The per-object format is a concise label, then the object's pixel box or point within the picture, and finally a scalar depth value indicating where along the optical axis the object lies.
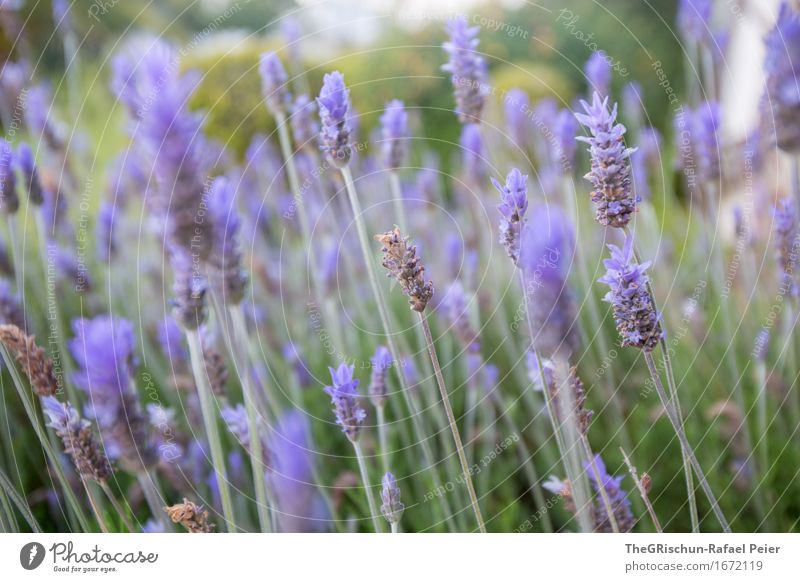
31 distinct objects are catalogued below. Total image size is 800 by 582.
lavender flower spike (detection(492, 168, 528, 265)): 0.55
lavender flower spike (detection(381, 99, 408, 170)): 0.64
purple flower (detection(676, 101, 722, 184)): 0.66
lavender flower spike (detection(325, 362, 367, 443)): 0.57
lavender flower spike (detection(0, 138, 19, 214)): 0.64
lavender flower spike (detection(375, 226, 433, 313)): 0.54
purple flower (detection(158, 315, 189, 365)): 0.68
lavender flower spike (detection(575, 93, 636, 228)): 0.54
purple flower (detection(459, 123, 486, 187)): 0.70
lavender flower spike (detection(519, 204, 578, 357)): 0.55
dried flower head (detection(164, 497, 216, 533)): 0.58
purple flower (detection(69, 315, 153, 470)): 0.55
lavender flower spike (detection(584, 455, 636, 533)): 0.59
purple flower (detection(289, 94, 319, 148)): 0.67
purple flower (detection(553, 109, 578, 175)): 0.68
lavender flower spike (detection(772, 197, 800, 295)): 0.63
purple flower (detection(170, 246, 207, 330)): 0.57
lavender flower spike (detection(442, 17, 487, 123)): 0.62
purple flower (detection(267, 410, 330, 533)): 0.60
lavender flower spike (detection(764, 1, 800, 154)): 0.63
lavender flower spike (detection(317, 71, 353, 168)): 0.57
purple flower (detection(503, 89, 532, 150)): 0.74
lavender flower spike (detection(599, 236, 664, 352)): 0.54
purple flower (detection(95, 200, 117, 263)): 0.72
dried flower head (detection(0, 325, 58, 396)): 0.57
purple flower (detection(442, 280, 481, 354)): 0.64
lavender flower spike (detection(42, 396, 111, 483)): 0.58
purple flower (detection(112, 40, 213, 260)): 0.53
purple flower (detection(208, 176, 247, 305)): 0.57
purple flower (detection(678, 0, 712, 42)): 0.72
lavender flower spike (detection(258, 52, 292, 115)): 0.66
